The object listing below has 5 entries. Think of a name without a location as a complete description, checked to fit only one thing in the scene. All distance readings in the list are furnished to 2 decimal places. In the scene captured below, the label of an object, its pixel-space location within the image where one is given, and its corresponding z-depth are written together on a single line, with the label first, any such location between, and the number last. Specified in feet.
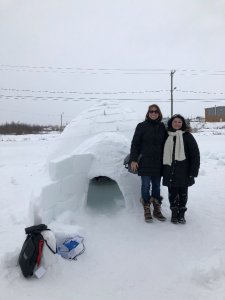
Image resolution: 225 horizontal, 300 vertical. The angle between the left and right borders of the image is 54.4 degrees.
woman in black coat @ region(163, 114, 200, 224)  9.04
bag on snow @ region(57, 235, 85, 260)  7.34
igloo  8.78
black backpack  6.49
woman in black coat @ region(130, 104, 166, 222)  9.15
